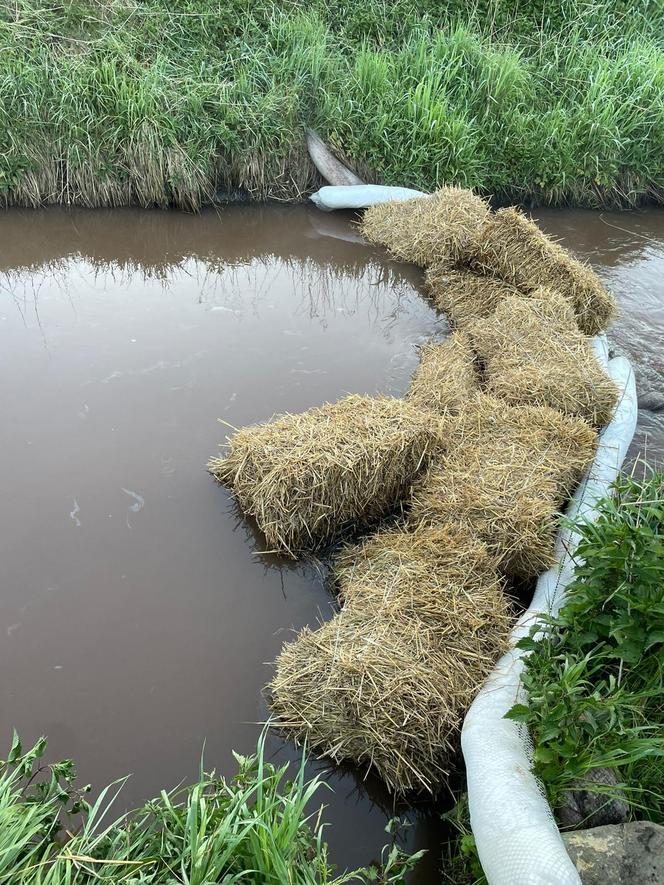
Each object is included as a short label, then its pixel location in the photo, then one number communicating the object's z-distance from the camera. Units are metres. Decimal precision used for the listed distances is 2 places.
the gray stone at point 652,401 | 5.04
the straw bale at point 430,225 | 6.47
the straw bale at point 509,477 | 3.43
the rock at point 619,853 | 1.98
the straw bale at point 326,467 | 3.65
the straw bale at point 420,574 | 3.06
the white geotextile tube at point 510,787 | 1.97
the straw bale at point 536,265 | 5.61
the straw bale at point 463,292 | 6.01
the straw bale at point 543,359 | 4.45
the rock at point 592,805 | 2.23
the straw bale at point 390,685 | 2.70
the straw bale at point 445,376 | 4.56
